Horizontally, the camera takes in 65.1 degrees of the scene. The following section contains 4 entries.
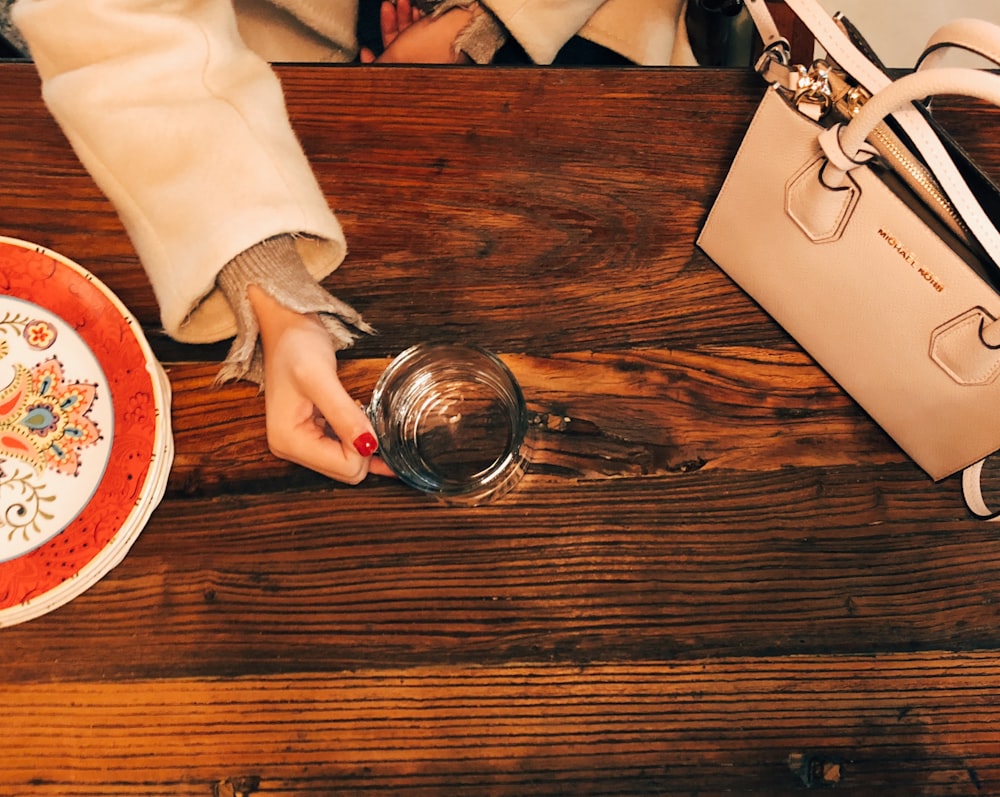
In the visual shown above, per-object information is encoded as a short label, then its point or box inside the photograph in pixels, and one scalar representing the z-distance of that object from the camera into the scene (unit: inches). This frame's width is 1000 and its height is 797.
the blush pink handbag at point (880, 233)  19.1
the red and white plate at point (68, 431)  23.8
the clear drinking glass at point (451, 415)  24.7
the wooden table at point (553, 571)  23.0
